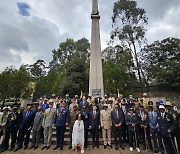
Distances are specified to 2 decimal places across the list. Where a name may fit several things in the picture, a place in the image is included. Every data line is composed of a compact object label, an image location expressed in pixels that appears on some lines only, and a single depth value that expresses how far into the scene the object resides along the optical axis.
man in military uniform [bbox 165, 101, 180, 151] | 4.50
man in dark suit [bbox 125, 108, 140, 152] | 4.95
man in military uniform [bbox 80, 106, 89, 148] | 5.20
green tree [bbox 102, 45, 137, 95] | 18.53
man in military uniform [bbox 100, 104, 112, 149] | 5.18
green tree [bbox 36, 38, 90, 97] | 19.90
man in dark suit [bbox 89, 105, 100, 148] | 5.15
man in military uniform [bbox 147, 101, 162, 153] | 4.75
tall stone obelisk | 11.67
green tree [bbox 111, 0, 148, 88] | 21.41
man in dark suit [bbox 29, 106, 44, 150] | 5.30
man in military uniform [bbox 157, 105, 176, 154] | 4.29
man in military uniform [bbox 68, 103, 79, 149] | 5.50
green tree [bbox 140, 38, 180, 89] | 21.19
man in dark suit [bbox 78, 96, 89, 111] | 6.28
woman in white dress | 4.93
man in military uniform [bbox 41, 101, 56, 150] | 5.27
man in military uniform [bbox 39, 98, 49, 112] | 6.62
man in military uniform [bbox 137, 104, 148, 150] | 5.02
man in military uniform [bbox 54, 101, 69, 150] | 5.19
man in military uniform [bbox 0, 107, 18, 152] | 5.14
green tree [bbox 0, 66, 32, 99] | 18.91
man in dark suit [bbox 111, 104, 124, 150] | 5.10
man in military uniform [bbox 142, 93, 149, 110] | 7.05
